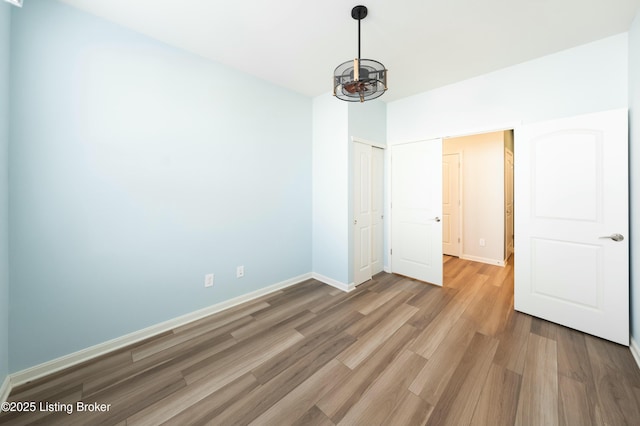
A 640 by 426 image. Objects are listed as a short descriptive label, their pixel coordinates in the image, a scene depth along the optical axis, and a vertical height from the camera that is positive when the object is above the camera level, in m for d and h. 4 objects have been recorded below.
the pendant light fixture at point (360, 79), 1.56 +0.93
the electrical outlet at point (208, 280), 2.53 -0.75
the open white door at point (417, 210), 3.30 +0.04
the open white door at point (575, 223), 2.02 -0.10
